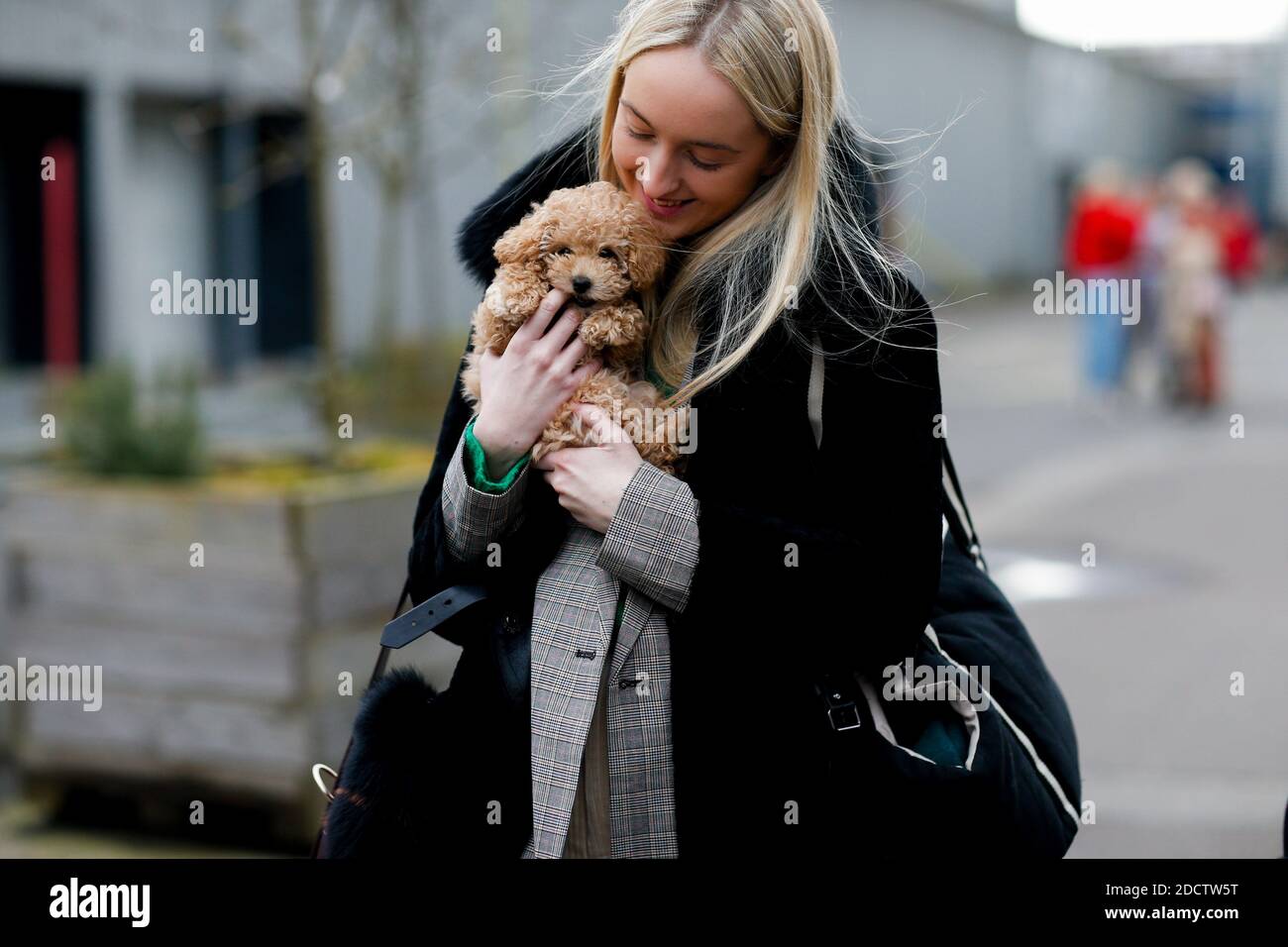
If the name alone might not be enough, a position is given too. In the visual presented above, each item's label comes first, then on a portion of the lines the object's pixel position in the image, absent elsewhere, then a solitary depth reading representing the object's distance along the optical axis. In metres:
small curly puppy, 2.06
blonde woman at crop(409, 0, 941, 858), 2.01
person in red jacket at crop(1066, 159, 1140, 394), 13.59
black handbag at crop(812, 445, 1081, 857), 2.01
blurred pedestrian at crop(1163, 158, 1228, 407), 13.59
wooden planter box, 4.49
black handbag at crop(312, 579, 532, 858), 2.08
